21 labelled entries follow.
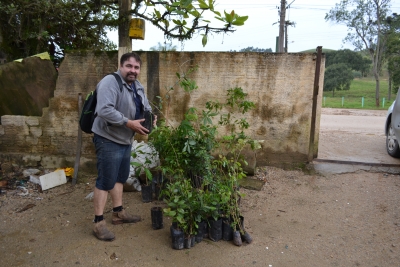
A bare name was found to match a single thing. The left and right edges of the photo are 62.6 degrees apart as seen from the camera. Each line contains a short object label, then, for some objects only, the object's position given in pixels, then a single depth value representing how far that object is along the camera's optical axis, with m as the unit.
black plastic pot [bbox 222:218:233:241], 3.09
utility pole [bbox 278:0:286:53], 16.36
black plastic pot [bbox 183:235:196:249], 2.99
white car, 4.84
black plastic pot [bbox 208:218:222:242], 3.09
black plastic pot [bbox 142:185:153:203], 4.00
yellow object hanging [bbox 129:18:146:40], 4.61
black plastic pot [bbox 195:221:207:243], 3.07
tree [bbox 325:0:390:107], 21.34
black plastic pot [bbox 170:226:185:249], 2.94
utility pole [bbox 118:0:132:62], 4.70
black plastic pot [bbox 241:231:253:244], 3.10
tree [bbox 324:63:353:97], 28.28
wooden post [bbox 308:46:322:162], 4.57
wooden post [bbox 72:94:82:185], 4.61
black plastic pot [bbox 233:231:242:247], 3.04
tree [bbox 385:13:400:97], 20.19
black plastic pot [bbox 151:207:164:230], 3.29
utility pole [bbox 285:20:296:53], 20.74
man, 2.89
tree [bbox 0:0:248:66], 4.53
